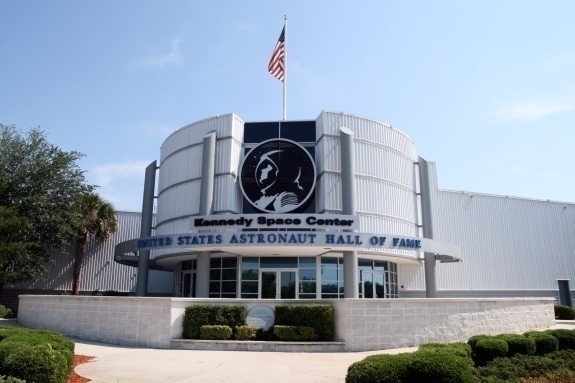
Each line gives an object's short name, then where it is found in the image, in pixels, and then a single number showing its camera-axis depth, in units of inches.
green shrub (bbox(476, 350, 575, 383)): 433.1
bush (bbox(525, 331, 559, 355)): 552.7
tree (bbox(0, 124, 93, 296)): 1238.9
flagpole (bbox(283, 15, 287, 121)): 1283.2
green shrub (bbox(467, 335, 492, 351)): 523.4
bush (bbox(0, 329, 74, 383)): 340.8
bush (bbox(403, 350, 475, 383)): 345.4
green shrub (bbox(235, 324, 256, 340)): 705.6
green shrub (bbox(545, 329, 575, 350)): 581.0
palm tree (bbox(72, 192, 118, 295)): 1398.9
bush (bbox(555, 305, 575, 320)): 1263.5
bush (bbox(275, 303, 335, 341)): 697.0
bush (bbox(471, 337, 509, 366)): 501.0
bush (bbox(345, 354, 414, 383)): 345.1
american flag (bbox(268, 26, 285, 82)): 1275.8
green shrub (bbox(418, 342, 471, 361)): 449.4
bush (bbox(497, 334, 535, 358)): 528.1
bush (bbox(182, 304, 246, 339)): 711.1
